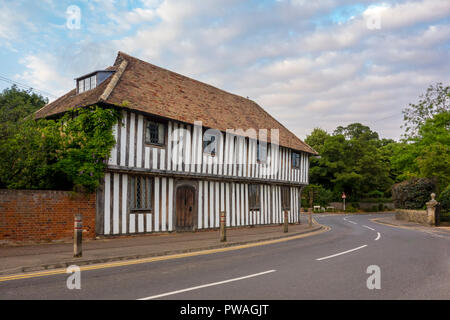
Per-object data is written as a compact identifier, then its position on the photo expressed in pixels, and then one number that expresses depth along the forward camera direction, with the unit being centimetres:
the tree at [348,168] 5484
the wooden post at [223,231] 1389
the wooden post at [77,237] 982
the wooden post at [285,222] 1857
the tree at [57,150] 1350
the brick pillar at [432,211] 2683
